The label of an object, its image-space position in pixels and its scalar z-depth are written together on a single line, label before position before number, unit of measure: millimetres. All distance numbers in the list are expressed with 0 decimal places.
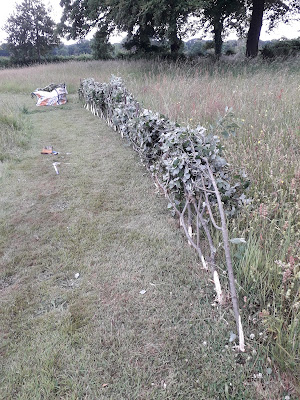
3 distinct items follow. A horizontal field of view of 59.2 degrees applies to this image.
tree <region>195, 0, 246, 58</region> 11091
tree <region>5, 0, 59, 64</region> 29422
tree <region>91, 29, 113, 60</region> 19891
